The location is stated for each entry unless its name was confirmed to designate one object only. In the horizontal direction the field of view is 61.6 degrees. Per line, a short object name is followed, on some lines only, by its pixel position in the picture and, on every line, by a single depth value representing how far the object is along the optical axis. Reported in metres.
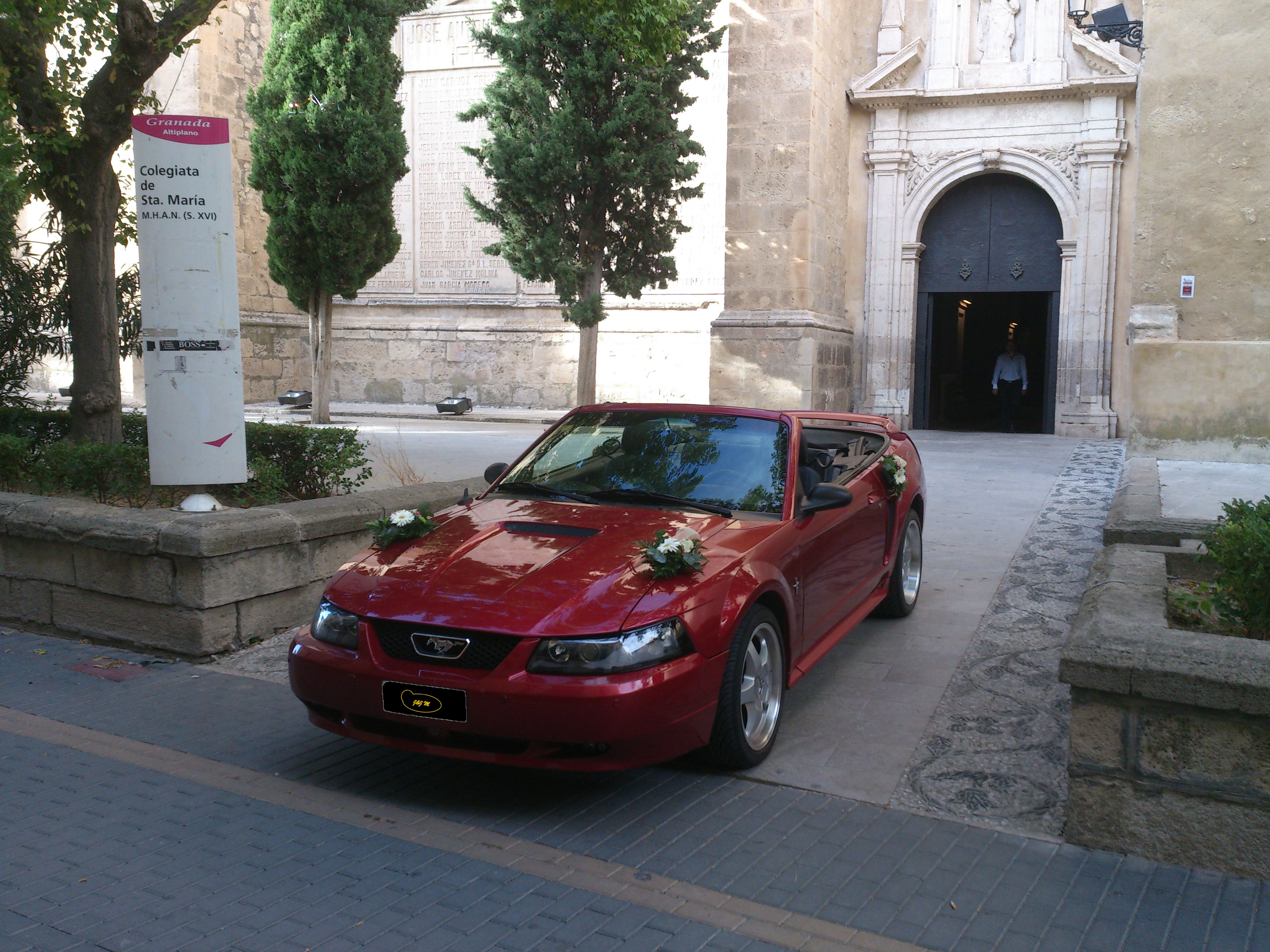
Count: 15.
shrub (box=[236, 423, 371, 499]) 7.53
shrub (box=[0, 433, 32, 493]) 7.46
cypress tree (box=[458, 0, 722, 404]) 15.14
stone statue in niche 18.19
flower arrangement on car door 6.15
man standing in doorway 20.09
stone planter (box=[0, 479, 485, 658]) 5.74
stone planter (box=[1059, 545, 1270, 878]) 3.27
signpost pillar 6.34
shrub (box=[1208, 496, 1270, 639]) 3.80
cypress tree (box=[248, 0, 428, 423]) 15.89
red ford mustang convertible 3.62
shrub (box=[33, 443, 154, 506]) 7.01
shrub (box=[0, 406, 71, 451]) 9.08
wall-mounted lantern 15.71
